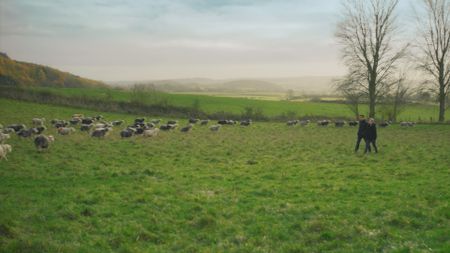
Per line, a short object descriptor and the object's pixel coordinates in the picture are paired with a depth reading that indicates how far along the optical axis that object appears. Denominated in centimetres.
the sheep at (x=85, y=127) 3406
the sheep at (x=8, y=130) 2909
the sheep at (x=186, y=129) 3753
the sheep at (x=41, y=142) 2258
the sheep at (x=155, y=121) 4455
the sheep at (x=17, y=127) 3142
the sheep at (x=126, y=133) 3086
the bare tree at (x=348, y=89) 4734
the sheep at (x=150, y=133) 3212
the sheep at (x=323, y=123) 4806
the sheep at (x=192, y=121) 4783
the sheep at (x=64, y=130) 3131
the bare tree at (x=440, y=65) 4784
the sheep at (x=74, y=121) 3919
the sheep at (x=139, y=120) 4433
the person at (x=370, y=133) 2341
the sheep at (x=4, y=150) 1852
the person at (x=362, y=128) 2358
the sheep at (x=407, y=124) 4573
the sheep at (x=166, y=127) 3822
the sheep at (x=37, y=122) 3705
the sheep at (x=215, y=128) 3934
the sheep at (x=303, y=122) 4868
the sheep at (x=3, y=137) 2511
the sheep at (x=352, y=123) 4784
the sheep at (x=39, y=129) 2969
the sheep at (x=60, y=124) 3534
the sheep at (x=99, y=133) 3005
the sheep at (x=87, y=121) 3915
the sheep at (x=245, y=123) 4782
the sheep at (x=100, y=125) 3409
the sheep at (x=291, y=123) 4855
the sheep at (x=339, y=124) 4706
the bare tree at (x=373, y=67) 4778
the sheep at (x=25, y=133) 2748
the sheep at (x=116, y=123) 4083
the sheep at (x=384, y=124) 4609
